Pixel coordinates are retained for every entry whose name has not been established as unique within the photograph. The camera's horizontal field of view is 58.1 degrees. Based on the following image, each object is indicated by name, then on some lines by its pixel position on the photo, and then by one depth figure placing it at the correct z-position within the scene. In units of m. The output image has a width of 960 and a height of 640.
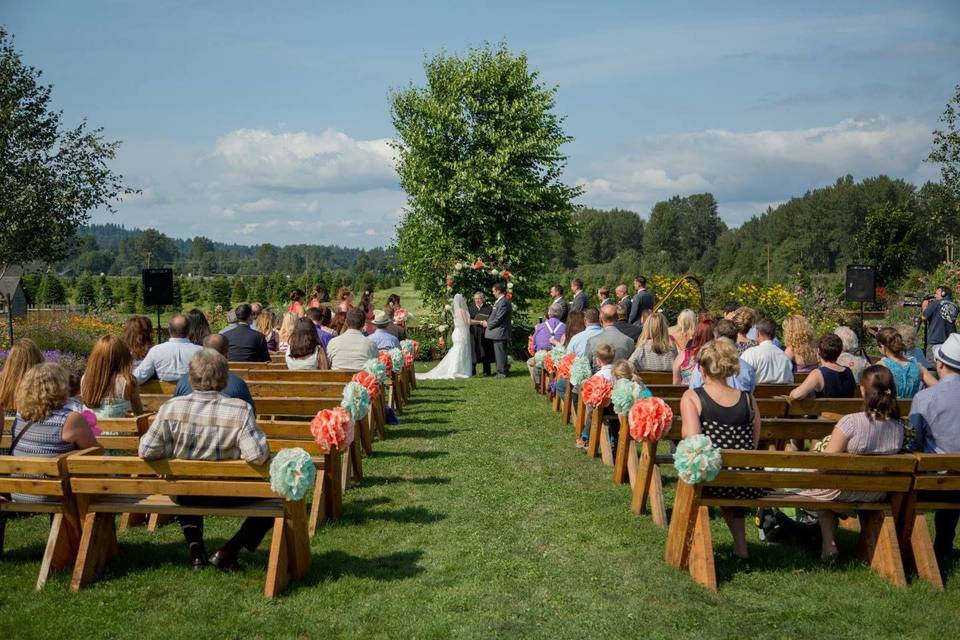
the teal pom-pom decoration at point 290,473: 5.44
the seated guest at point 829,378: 8.41
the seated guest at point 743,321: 10.74
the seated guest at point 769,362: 9.69
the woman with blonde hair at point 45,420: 6.13
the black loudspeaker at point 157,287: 21.28
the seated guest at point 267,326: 14.50
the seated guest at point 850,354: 9.45
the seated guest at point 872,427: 6.00
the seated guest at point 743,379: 8.59
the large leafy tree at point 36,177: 20.66
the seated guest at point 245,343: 11.56
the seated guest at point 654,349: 10.87
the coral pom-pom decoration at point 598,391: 9.41
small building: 18.27
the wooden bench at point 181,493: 5.64
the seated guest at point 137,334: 9.31
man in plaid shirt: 5.69
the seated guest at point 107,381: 7.62
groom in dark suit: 18.89
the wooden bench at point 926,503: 5.84
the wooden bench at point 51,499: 5.74
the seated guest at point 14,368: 6.93
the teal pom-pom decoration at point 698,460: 5.67
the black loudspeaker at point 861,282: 22.05
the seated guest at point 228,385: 7.03
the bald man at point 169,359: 9.25
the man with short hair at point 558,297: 18.40
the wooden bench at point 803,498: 5.76
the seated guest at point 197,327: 10.29
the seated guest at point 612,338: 10.91
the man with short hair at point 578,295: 17.86
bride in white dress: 19.06
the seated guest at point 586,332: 11.81
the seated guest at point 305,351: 10.91
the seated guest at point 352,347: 11.41
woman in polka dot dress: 6.34
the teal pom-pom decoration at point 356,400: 8.10
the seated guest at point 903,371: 8.66
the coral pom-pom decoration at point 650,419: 7.11
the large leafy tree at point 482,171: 26.66
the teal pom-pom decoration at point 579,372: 10.55
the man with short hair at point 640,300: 18.14
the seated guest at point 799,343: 9.87
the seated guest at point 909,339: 8.83
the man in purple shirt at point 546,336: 15.94
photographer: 17.30
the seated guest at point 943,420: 6.24
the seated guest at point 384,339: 13.87
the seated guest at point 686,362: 10.09
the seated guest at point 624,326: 12.54
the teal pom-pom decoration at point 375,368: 10.32
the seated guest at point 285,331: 14.49
